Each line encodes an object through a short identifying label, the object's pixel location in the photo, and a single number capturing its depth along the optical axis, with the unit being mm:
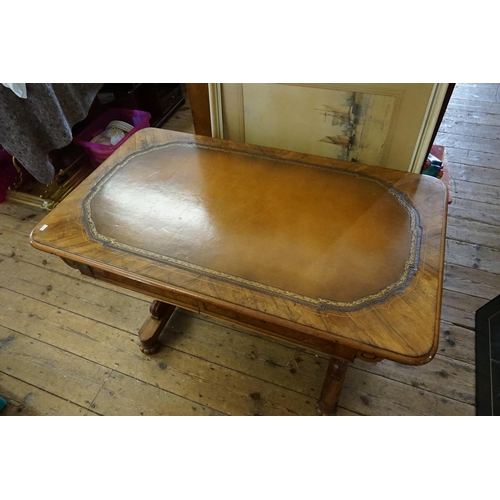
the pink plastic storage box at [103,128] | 2174
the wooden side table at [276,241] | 901
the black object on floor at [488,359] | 1318
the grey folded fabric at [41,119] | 1772
